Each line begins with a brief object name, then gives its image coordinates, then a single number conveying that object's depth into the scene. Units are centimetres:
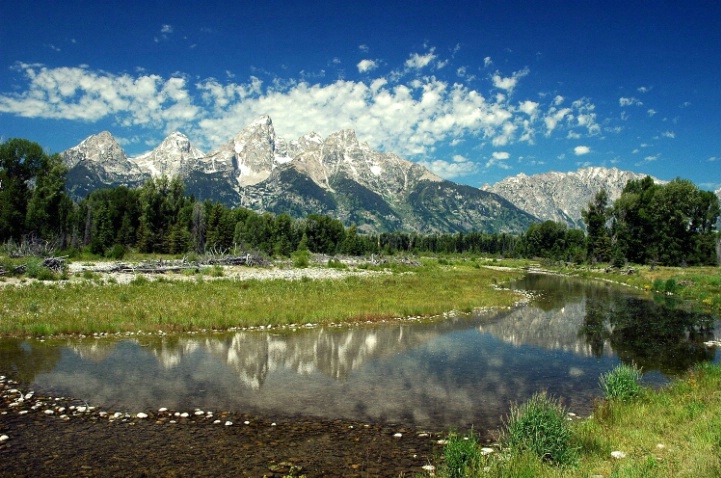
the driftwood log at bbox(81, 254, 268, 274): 5006
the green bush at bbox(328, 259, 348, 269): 7385
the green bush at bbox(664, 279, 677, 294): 5336
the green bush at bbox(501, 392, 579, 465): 935
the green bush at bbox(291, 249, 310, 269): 7218
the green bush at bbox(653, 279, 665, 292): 5592
